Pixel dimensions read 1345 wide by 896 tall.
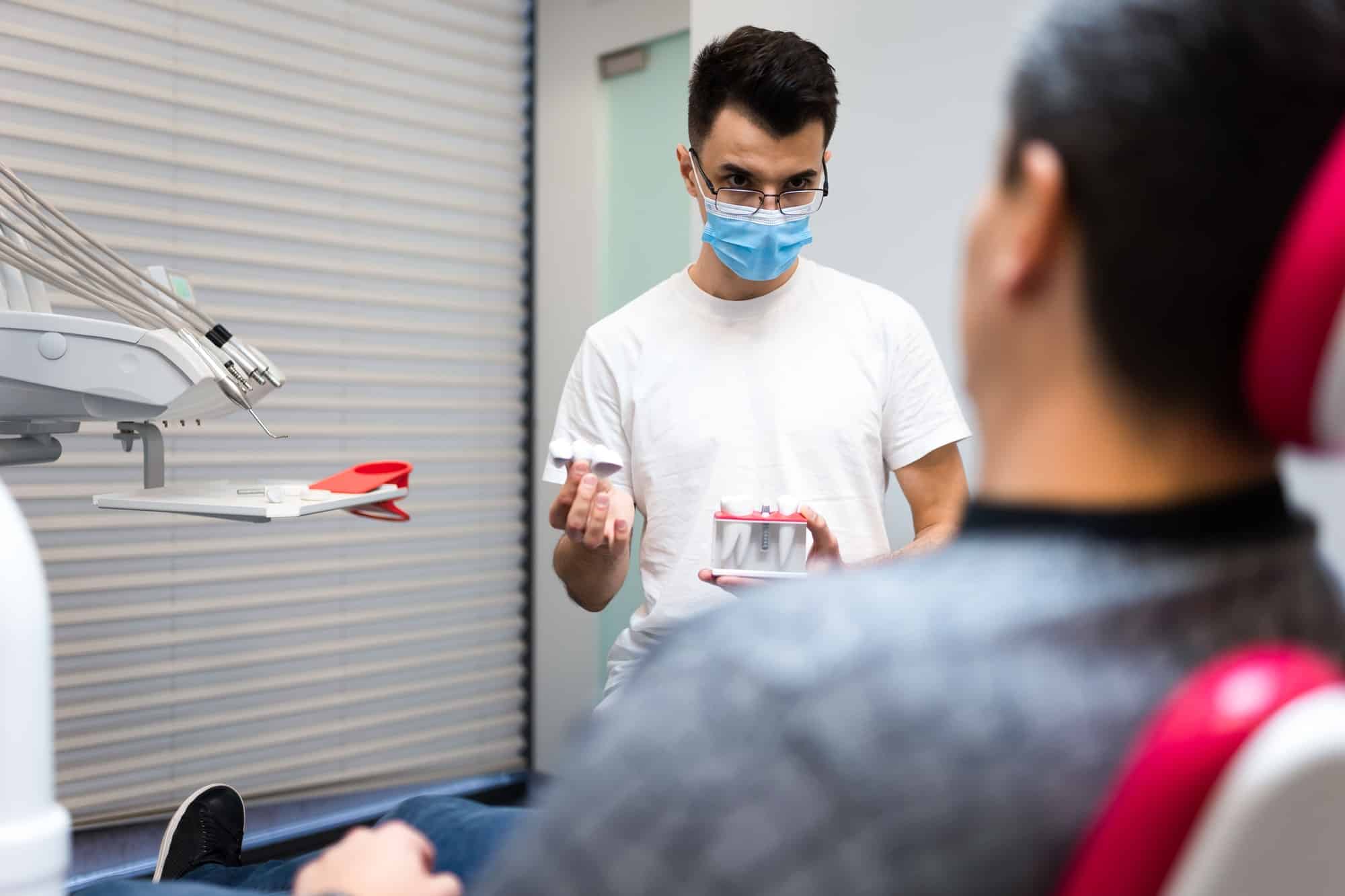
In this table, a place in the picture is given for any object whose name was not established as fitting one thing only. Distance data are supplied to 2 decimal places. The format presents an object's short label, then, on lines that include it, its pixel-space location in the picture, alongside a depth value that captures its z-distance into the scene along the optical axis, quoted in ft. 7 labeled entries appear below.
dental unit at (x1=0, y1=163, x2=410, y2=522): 4.99
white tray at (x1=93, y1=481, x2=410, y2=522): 4.87
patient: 1.55
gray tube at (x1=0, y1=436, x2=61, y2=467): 5.17
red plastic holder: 5.49
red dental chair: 1.41
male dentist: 5.99
